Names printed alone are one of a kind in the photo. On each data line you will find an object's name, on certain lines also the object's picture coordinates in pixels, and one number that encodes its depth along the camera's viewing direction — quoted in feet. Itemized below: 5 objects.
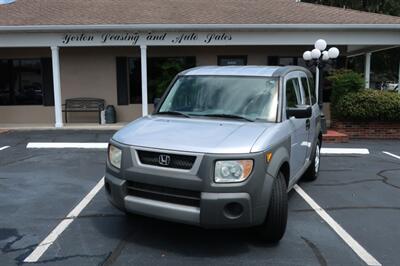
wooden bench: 52.65
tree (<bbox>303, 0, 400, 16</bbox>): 110.93
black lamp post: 44.09
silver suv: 13.38
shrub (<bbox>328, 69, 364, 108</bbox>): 44.60
